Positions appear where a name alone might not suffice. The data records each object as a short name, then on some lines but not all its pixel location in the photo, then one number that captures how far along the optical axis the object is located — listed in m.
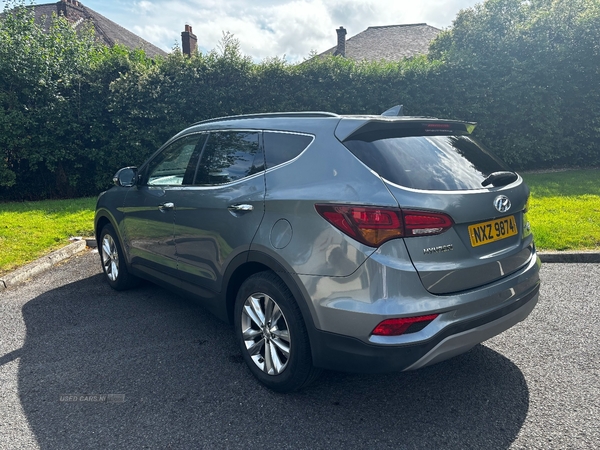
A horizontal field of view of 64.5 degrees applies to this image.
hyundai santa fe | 2.55
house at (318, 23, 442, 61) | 30.14
